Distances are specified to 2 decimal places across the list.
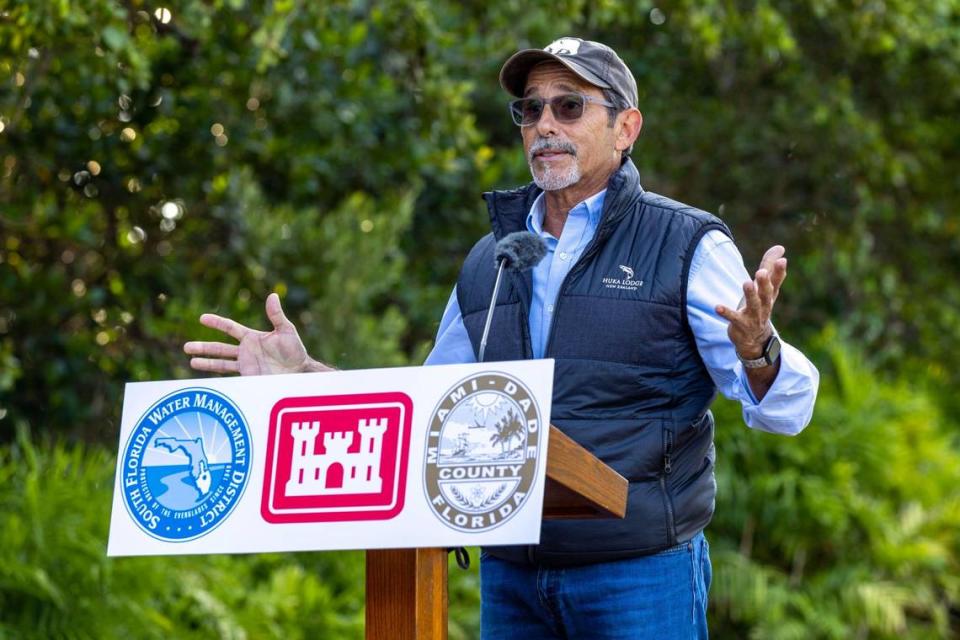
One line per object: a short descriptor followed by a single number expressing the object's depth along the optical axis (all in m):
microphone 5.97
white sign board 4.66
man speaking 5.82
